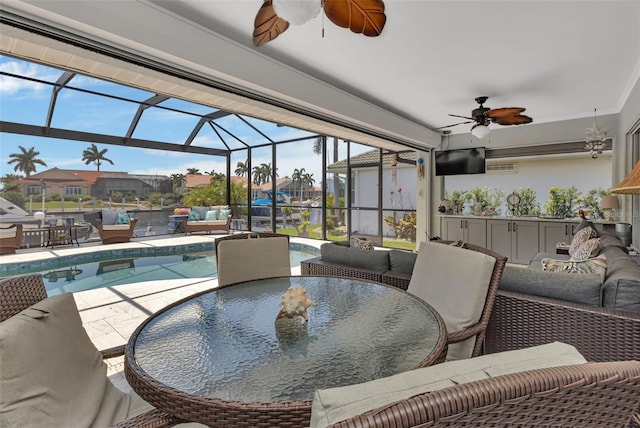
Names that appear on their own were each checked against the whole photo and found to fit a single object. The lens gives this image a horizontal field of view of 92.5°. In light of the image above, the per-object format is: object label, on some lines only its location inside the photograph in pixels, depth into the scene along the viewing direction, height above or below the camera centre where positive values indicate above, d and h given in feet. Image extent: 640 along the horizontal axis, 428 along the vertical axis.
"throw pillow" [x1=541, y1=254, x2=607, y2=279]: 6.48 -1.27
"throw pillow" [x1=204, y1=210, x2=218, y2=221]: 32.09 -0.72
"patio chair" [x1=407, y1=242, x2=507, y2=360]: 5.34 -1.56
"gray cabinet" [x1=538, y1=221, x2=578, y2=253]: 17.75 -1.49
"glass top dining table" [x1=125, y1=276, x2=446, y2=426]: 2.96 -1.78
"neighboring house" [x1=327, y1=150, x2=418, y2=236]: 24.84 +1.91
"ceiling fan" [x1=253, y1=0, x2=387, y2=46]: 4.78 +3.69
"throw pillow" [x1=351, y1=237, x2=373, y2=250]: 10.06 -1.17
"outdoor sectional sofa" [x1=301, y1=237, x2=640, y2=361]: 5.18 -1.88
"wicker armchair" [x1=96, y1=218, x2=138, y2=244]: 26.07 -2.01
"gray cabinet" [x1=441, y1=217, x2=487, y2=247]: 20.86 -1.47
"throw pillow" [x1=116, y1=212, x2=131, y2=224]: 27.32 -0.79
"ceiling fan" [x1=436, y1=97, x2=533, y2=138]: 13.49 +4.09
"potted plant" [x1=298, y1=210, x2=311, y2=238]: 28.68 -1.23
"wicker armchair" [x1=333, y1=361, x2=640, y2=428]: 1.50 -1.00
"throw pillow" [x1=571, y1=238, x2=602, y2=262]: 8.72 -1.22
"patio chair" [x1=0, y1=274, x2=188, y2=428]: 2.93 -1.75
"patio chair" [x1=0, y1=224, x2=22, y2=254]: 20.80 -1.96
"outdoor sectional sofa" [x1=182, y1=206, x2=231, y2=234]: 31.55 -1.13
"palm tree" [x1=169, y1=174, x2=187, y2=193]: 33.16 +3.15
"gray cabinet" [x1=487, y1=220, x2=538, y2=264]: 19.01 -1.91
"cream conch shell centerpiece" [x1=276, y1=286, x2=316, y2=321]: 4.47 -1.40
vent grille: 22.74 +3.06
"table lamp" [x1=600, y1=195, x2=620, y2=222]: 14.94 +0.26
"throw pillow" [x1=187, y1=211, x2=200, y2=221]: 31.81 -0.71
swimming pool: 15.72 -3.58
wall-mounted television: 21.24 +3.39
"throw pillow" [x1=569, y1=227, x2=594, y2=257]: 11.11 -1.08
